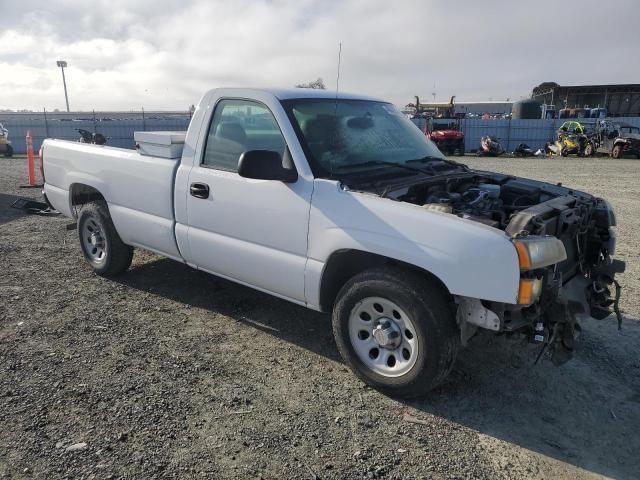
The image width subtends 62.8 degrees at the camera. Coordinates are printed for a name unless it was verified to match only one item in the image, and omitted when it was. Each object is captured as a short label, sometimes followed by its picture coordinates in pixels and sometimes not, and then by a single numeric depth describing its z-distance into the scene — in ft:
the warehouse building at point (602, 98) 142.00
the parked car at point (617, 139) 75.05
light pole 206.29
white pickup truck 9.97
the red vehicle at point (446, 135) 82.12
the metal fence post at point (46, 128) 80.18
